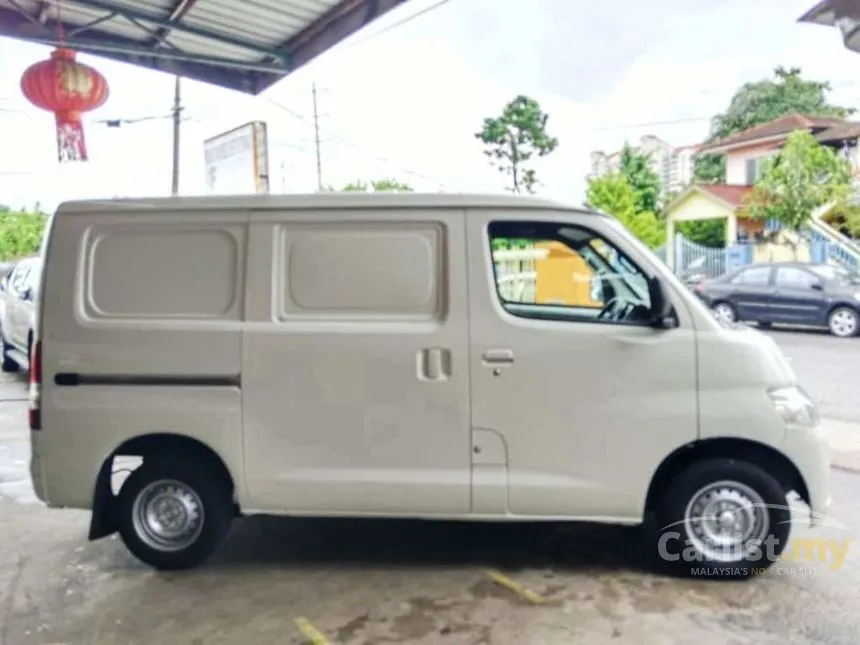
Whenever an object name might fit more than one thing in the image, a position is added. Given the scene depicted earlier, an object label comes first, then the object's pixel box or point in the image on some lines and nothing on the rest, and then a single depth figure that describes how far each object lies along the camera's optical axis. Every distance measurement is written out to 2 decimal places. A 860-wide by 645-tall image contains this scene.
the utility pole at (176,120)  19.94
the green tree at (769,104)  32.03
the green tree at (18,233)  26.69
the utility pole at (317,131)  29.75
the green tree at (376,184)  22.45
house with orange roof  19.81
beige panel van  3.85
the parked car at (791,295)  13.50
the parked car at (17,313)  9.75
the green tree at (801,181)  18.78
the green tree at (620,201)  21.81
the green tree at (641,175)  27.69
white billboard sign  8.16
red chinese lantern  6.73
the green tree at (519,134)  23.11
